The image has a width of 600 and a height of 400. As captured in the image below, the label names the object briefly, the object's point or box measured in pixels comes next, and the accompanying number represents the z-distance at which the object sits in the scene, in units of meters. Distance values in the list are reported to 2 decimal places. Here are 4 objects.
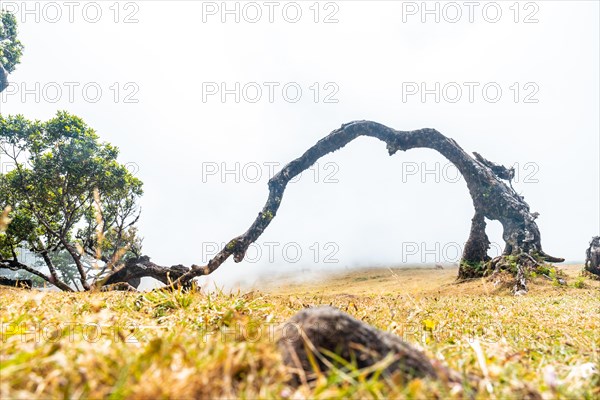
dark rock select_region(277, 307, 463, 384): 1.52
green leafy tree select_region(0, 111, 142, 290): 18.45
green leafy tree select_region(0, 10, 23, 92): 23.02
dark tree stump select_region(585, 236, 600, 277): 14.65
